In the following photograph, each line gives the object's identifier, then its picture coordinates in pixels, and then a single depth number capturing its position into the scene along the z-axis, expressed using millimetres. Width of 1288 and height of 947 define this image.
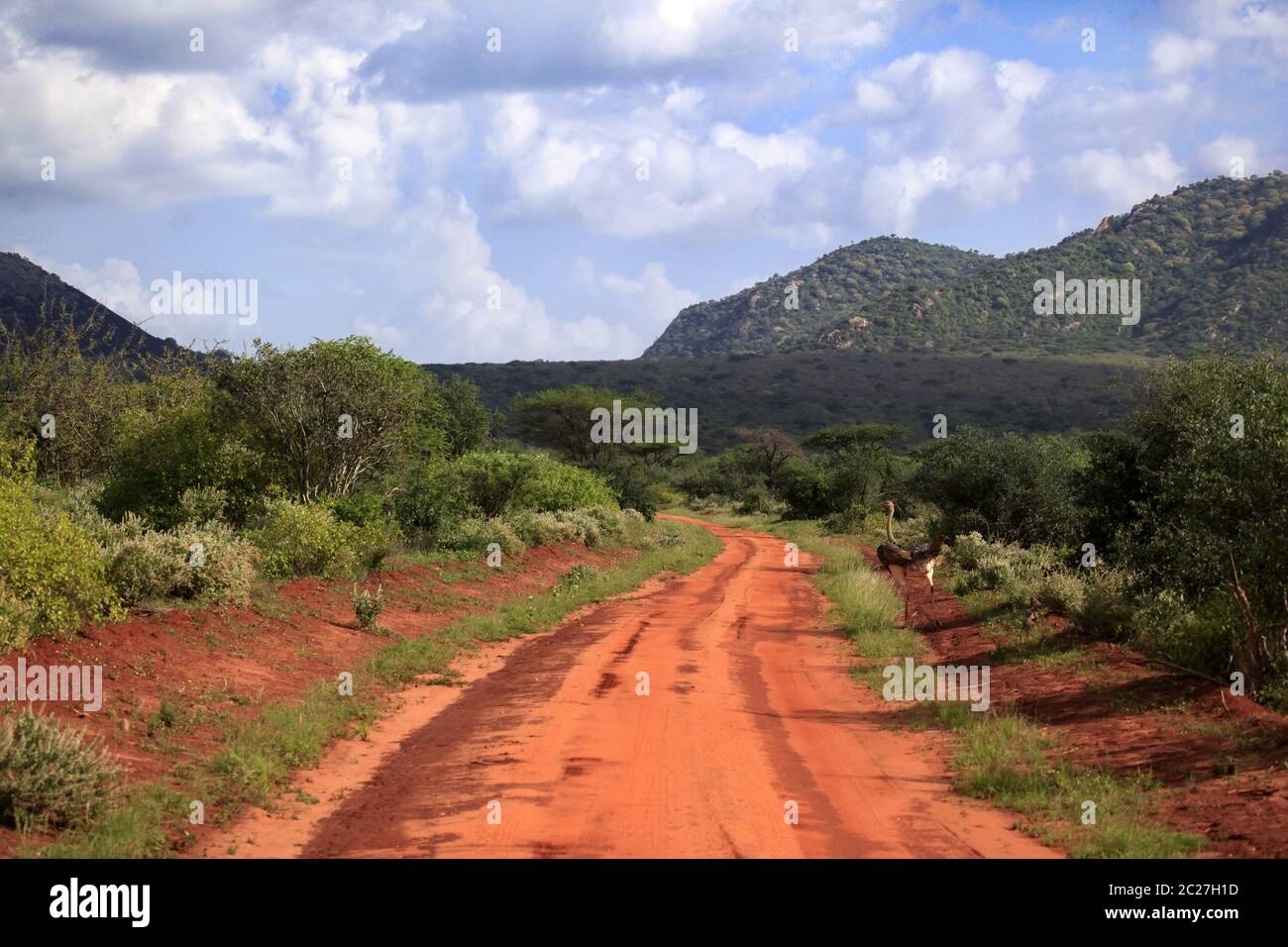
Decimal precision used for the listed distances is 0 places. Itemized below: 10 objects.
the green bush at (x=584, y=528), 29562
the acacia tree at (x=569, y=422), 50438
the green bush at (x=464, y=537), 23906
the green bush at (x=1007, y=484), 24438
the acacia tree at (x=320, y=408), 21469
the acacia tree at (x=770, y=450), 63375
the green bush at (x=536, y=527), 26734
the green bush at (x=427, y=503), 24734
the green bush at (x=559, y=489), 31141
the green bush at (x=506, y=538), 24500
